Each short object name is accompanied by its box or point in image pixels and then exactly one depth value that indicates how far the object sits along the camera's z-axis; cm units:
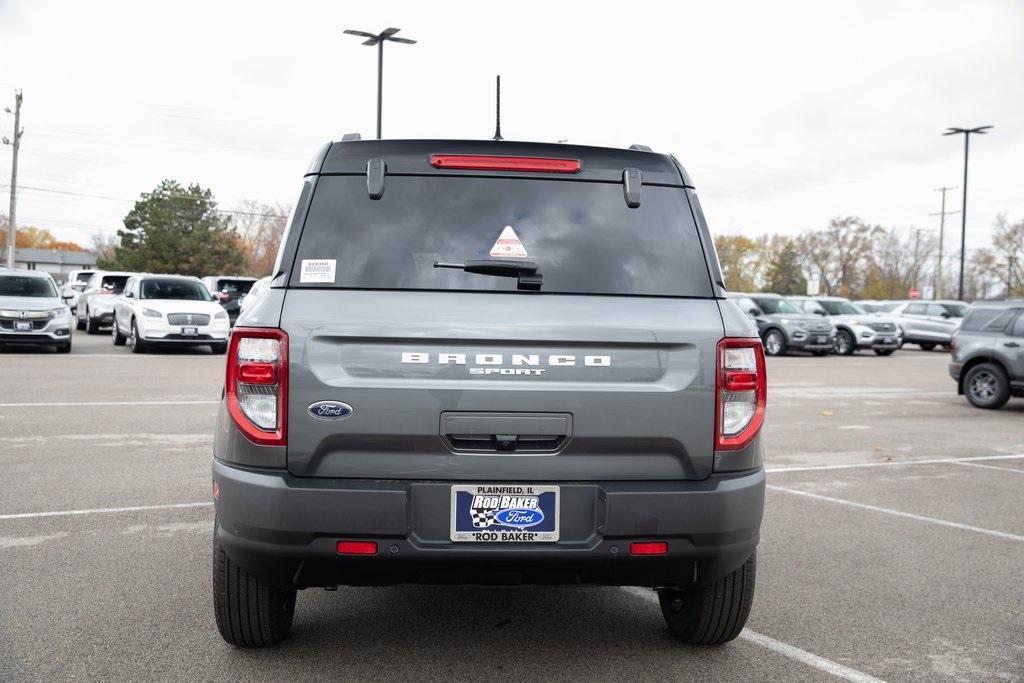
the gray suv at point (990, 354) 1473
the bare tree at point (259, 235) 9282
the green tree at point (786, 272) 10231
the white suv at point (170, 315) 2162
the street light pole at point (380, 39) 2806
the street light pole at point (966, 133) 4690
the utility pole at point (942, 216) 7731
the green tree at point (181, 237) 7894
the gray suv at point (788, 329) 2891
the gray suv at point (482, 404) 343
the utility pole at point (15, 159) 5028
